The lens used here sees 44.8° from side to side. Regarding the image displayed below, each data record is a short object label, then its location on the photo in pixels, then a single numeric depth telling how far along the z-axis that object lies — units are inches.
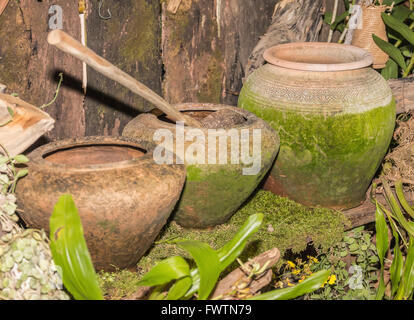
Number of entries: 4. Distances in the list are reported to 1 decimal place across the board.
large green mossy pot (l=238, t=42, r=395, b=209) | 94.6
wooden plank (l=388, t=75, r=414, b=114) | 114.1
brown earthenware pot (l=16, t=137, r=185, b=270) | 68.1
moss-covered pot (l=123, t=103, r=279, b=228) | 85.0
